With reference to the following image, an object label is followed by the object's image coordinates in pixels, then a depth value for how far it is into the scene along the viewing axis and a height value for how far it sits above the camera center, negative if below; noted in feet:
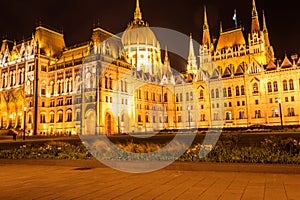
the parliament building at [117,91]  207.82 +33.59
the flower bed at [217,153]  40.32 -3.56
